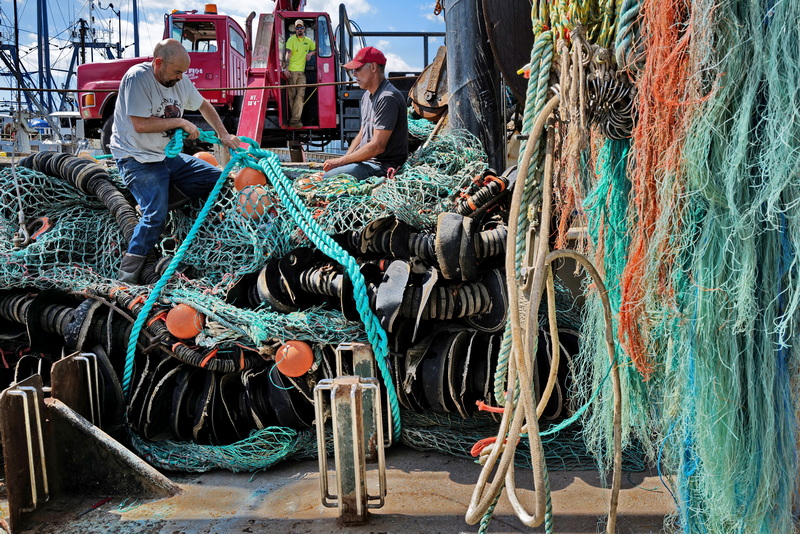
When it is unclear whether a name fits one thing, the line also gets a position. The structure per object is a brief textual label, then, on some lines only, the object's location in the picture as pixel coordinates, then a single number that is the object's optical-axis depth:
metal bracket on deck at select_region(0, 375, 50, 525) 2.82
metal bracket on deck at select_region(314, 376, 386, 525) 2.69
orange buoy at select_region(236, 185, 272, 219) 3.88
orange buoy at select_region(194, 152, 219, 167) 4.70
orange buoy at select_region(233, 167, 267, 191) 4.06
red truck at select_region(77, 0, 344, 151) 10.62
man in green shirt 11.10
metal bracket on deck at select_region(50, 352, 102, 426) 3.20
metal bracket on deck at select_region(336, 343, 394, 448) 3.16
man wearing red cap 4.46
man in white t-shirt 3.90
